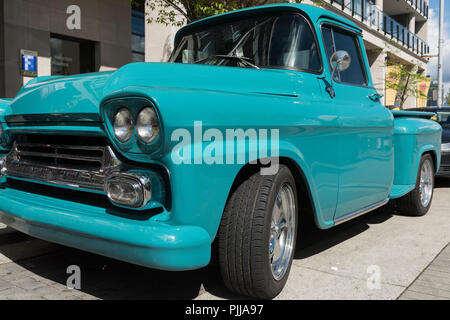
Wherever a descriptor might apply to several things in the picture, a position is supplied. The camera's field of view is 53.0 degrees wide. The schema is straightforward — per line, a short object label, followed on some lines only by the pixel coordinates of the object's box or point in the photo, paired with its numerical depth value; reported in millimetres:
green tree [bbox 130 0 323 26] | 7234
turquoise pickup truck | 2148
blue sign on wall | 9352
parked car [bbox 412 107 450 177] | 7469
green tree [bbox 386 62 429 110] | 18375
